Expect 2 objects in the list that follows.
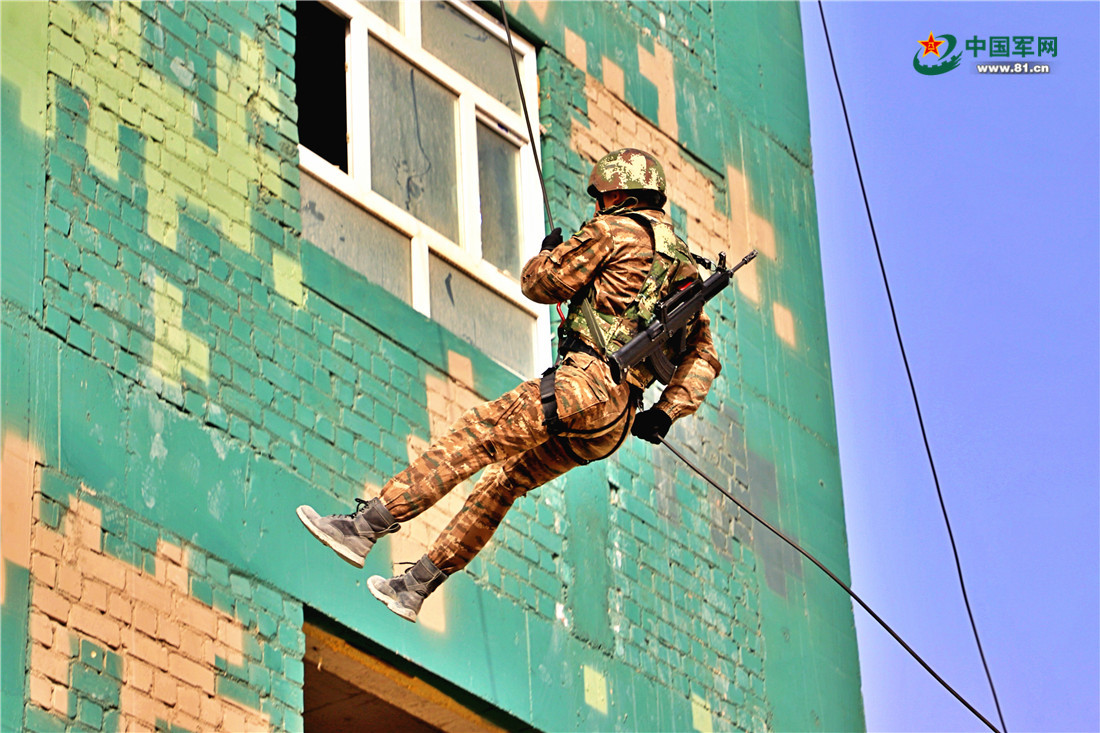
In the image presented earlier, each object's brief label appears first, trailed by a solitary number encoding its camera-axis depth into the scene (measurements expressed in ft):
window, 48.14
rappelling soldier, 37.40
